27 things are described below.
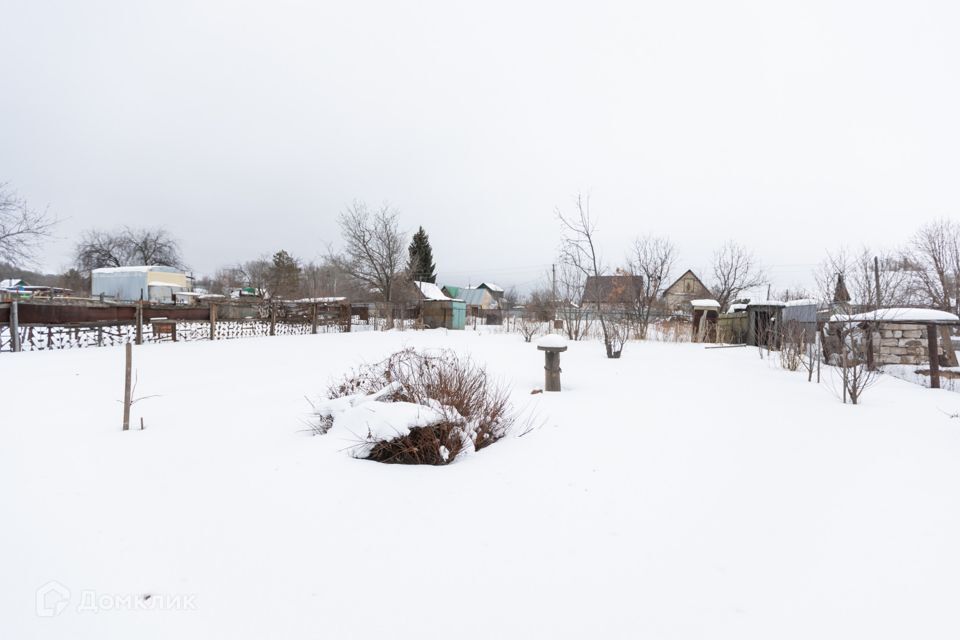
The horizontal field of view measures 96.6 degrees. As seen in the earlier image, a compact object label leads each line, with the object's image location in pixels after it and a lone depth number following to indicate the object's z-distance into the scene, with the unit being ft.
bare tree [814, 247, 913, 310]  20.33
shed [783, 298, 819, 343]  28.14
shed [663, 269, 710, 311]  140.58
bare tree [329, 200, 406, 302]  90.12
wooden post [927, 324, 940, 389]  22.47
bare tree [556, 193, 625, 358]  32.22
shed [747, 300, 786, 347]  41.27
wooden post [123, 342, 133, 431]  12.99
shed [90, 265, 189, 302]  115.96
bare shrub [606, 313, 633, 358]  37.55
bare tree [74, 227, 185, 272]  146.92
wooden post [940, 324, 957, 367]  28.63
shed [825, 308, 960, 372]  28.48
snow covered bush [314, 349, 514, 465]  11.21
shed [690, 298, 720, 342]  49.60
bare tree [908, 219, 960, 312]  67.82
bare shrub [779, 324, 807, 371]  26.25
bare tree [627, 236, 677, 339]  60.90
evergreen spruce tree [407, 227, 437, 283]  143.33
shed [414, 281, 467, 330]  79.25
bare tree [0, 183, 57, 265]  52.11
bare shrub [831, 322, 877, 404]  16.75
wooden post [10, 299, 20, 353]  33.96
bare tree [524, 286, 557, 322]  63.41
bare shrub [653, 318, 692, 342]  50.58
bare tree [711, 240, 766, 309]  91.66
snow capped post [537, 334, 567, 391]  20.07
